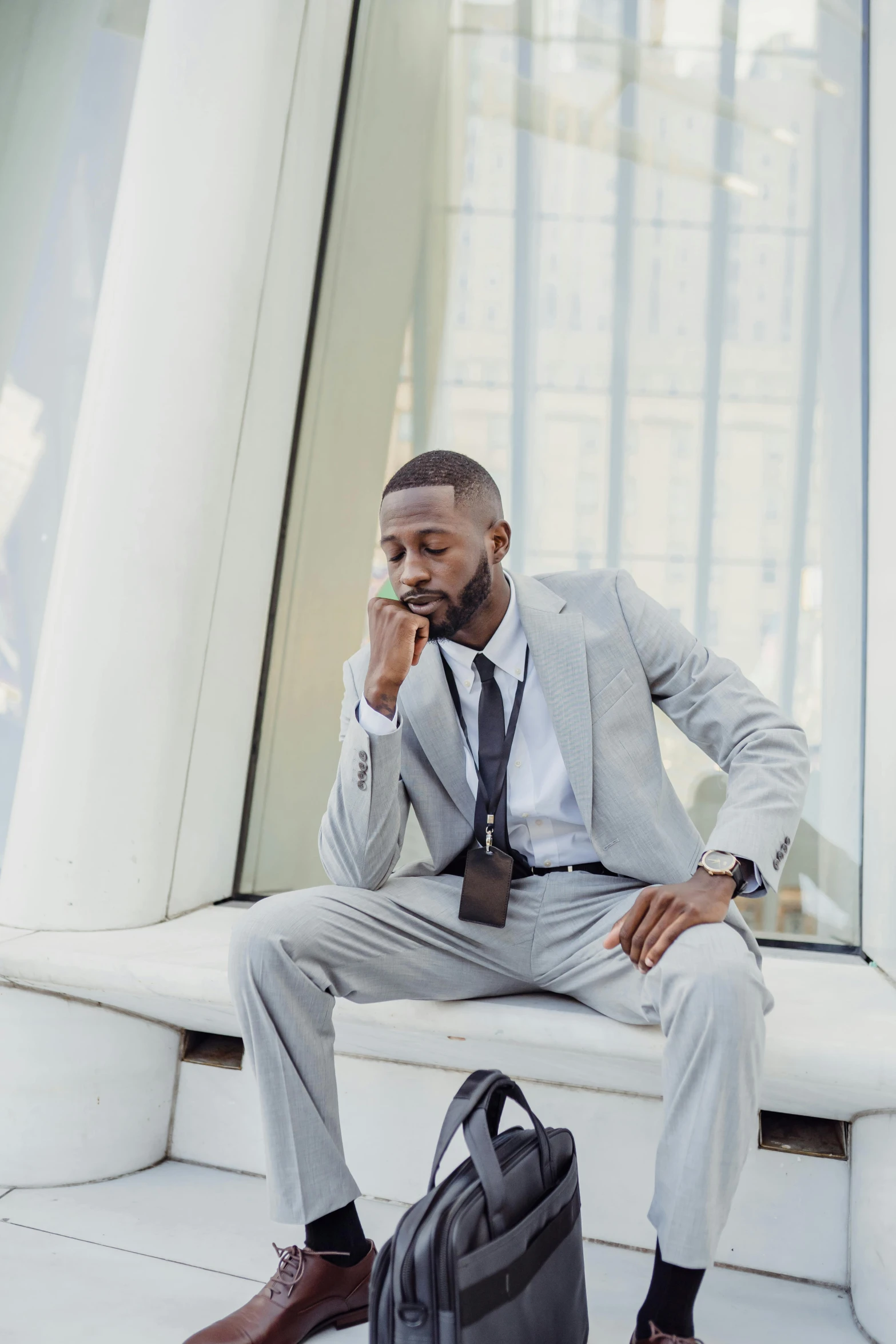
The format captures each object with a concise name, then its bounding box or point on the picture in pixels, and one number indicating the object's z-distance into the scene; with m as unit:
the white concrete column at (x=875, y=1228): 1.41
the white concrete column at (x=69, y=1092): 1.79
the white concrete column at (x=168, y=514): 2.10
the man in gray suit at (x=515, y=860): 1.20
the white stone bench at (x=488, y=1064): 1.46
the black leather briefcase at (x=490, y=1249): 1.03
